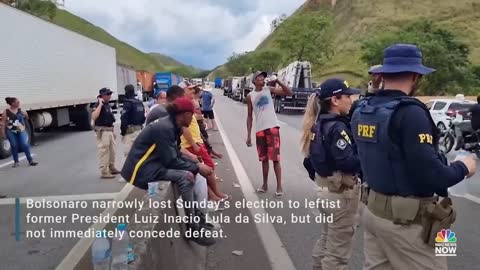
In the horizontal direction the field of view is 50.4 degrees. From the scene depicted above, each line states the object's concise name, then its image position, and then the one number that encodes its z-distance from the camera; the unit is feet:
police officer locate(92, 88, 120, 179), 33.45
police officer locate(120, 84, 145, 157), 32.09
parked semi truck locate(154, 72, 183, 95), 164.76
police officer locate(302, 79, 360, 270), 13.01
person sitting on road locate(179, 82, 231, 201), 23.51
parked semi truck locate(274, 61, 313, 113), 98.14
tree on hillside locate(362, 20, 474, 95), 129.39
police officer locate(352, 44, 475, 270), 8.39
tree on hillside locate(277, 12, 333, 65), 198.08
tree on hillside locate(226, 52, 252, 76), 375.29
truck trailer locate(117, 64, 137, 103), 119.34
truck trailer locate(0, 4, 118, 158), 47.52
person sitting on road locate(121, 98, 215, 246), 17.02
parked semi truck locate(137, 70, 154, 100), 169.80
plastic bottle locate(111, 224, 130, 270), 9.68
